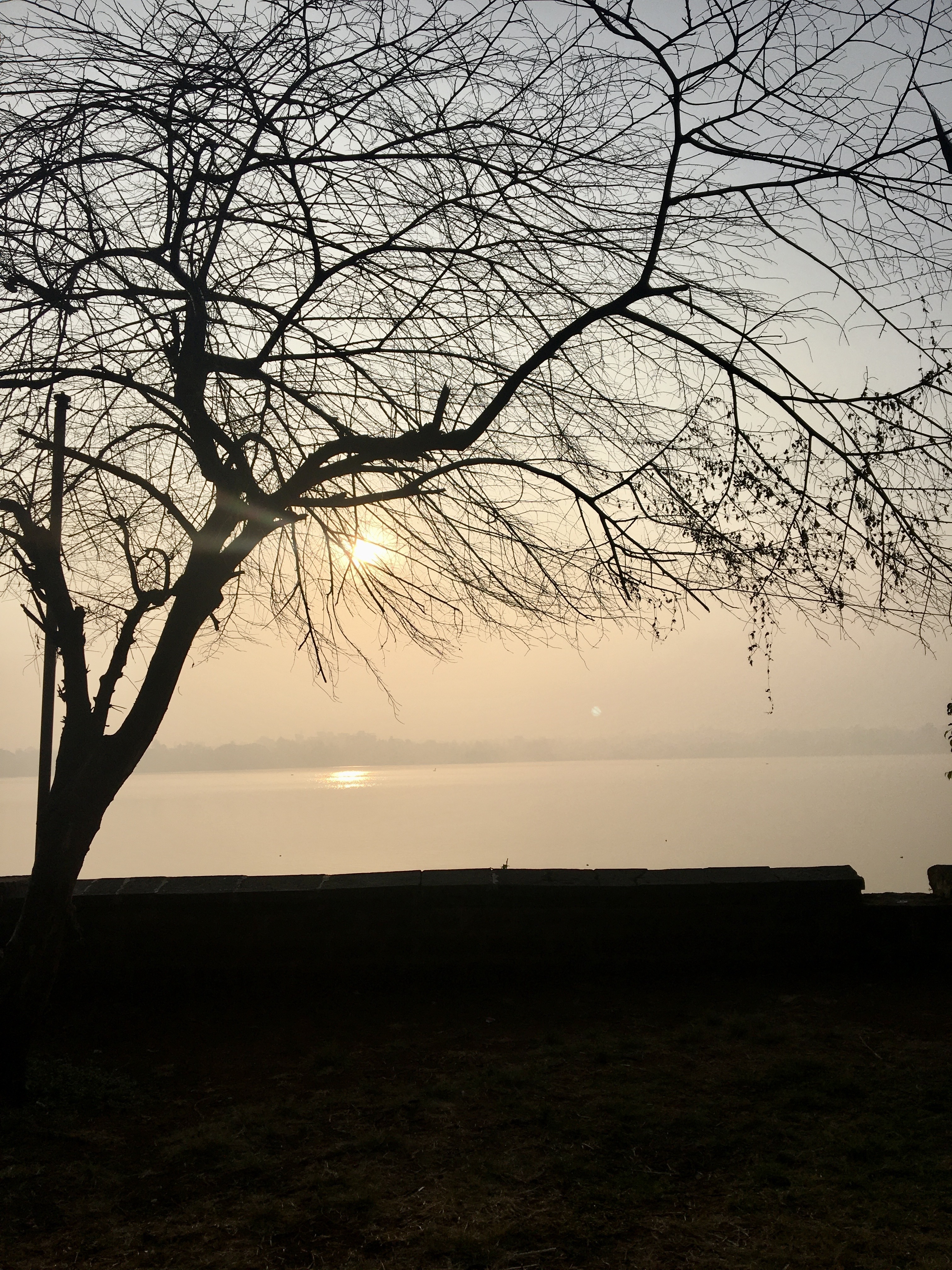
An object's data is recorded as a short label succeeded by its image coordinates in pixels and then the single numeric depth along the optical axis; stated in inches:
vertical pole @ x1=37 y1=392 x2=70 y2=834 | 179.2
